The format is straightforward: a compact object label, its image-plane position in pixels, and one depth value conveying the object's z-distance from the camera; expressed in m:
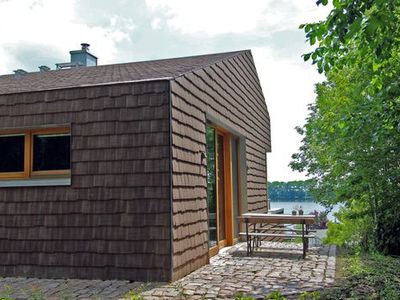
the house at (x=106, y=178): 5.40
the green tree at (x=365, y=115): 4.18
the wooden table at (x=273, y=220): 7.20
